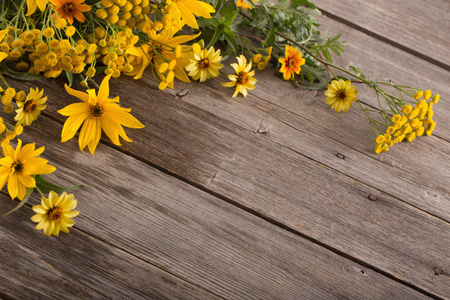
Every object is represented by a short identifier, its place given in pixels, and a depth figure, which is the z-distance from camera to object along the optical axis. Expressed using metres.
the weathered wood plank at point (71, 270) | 0.71
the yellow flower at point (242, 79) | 1.04
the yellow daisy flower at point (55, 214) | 0.72
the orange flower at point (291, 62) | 1.07
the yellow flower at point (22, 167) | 0.72
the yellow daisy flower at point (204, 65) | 1.00
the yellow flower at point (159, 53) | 0.96
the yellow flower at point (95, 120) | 0.83
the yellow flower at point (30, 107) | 0.84
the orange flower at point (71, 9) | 0.84
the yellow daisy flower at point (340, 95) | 1.07
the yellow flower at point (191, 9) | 0.90
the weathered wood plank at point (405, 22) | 1.43
